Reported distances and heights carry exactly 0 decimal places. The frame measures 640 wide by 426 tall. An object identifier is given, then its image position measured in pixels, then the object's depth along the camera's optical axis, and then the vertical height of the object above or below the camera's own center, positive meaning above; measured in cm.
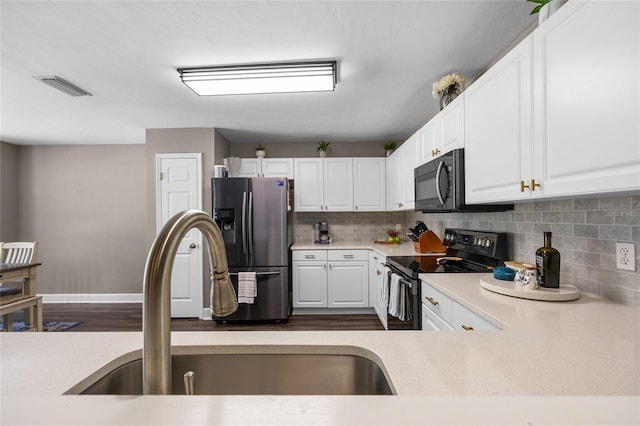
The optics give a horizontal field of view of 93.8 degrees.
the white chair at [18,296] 275 -80
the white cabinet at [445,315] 127 -50
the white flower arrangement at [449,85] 215 +93
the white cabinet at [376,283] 310 -81
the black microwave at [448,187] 191 +19
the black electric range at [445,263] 196 -38
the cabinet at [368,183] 404 +41
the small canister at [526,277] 139 -30
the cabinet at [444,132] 194 +60
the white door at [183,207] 361 +1
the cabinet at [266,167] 397 +62
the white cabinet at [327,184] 404 +40
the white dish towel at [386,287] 253 -63
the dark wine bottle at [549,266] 139 -25
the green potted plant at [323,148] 407 +89
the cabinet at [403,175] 294 +44
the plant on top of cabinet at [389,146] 406 +92
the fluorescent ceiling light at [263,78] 217 +103
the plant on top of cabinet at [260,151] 400 +84
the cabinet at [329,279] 365 -80
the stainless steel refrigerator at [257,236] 343 -25
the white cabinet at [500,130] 133 +42
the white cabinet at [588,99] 89 +39
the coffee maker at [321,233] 411 -28
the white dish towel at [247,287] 337 -83
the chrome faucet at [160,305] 47 -15
